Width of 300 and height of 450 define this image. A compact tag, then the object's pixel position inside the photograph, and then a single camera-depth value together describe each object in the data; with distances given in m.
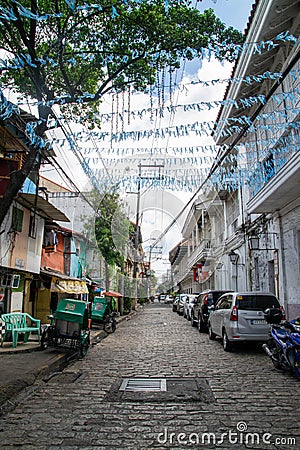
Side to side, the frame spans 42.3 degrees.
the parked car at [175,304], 33.80
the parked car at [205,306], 15.74
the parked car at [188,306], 22.54
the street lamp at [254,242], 15.18
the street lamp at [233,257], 18.57
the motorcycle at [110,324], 16.28
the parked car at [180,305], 28.45
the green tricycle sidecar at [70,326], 9.77
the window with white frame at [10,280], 12.26
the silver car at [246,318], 10.14
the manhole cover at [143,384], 6.50
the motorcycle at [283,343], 6.91
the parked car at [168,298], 65.94
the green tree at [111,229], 21.20
